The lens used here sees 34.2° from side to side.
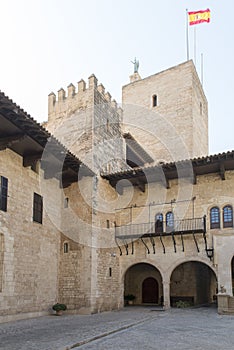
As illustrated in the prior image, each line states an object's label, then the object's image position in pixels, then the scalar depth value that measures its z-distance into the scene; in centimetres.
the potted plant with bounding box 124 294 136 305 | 1897
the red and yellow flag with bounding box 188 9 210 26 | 2407
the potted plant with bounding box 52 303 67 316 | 1387
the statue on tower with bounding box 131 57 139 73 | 3025
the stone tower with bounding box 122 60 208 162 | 2358
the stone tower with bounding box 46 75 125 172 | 1675
